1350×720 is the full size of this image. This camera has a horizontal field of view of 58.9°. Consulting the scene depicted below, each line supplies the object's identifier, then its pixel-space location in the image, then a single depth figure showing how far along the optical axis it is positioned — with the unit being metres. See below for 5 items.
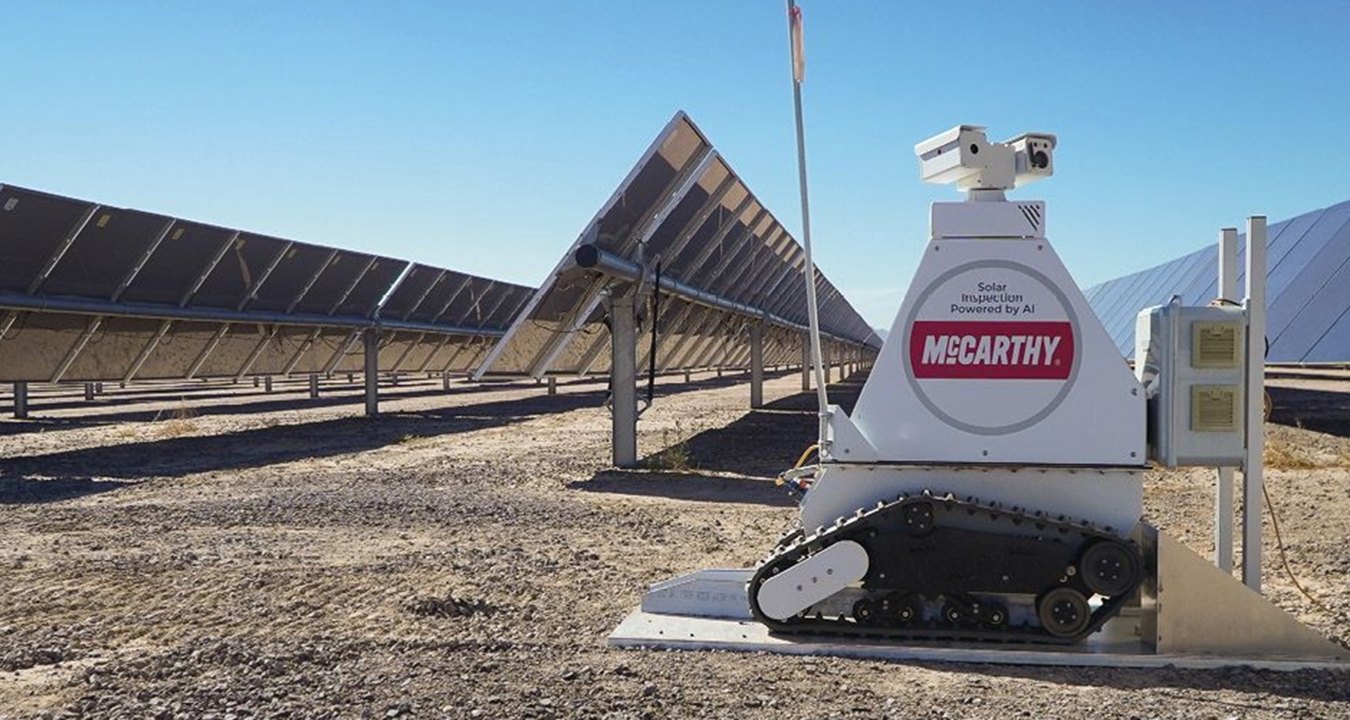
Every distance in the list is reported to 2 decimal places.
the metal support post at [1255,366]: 6.18
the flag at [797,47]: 6.15
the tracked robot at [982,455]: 6.03
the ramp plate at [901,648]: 5.86
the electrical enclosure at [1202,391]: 6.20
